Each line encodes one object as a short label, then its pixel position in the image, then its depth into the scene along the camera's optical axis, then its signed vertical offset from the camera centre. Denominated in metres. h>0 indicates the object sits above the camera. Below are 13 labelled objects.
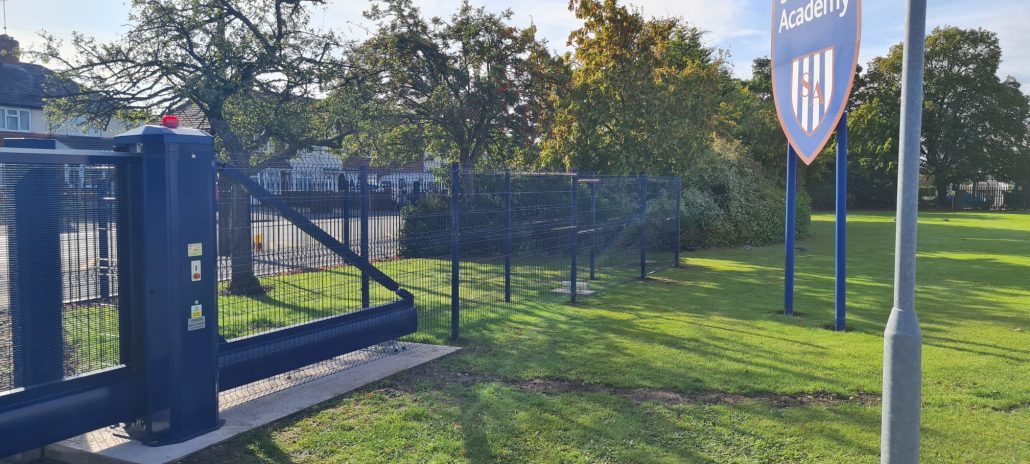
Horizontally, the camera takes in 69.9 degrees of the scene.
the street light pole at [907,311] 3.69 -0.59
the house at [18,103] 36.03 +4.70
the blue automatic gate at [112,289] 4.42 -0.59
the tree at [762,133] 30.91 +2.72
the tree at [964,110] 52.75 +6.21
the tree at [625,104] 18.20 +2.32
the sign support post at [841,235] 9.30 -0.50
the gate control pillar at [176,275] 4.79 -0.52
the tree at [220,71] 10.95 +1.95
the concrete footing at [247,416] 4.88 -1.68
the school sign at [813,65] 8.70 +1.65
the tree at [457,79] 17.12 +2.83
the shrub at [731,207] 20.56 -0.27
